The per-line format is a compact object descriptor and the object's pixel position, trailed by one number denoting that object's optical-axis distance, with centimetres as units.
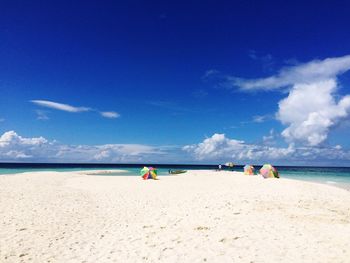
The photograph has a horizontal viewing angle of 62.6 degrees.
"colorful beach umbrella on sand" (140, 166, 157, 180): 4272
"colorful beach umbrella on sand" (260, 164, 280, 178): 4053
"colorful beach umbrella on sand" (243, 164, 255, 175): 5105
